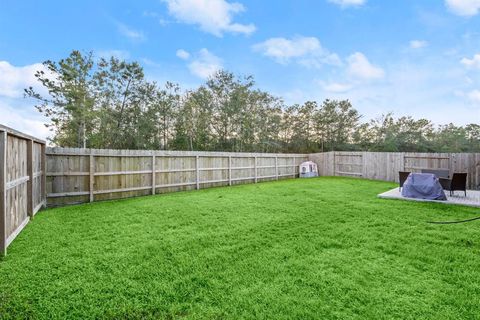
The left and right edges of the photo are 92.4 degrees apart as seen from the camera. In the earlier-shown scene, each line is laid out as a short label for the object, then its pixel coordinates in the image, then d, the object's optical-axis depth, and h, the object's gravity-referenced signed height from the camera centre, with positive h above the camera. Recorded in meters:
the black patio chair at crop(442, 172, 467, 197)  6.77 -0.87
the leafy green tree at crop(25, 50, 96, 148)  12.05 +3.20
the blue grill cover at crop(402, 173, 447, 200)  6.37 -0.95
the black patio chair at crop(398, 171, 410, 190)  7.57 -0.73
